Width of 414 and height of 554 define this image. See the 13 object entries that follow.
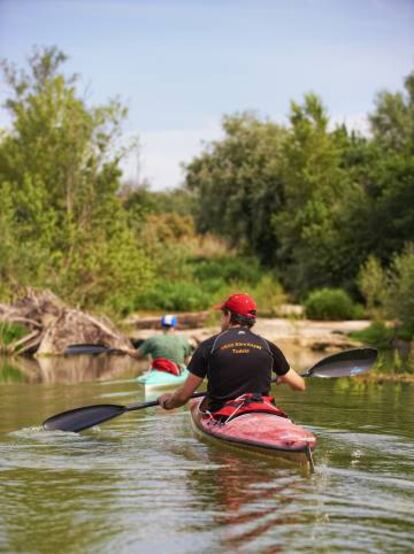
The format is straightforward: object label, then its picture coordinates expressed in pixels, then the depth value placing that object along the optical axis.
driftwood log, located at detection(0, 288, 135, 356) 23.80
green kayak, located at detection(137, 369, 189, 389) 14.95
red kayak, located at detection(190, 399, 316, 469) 8.38
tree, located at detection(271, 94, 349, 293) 36.84
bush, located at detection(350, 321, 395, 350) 24.52
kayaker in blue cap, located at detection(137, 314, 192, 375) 15.04
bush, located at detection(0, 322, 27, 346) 23.80
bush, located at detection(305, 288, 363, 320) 31.00
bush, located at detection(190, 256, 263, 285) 40.00
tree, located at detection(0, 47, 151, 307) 27.25
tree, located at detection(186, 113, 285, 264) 45.19
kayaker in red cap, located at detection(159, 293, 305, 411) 9.20
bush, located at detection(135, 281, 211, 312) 33.12
